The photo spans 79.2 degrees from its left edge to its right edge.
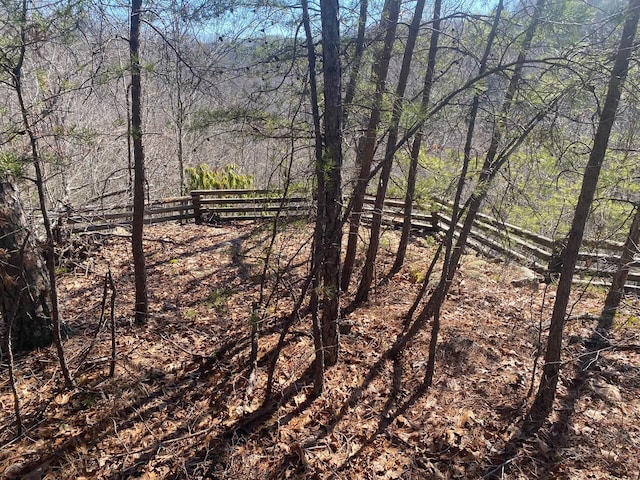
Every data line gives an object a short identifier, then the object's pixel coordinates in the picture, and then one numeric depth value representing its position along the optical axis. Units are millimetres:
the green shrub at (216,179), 12094
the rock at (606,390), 4210
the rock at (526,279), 7434
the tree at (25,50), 2863
